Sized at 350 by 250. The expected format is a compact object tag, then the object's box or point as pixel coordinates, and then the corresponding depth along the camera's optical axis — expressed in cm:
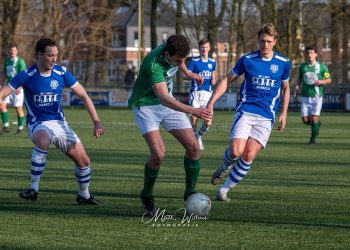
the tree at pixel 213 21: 5321
